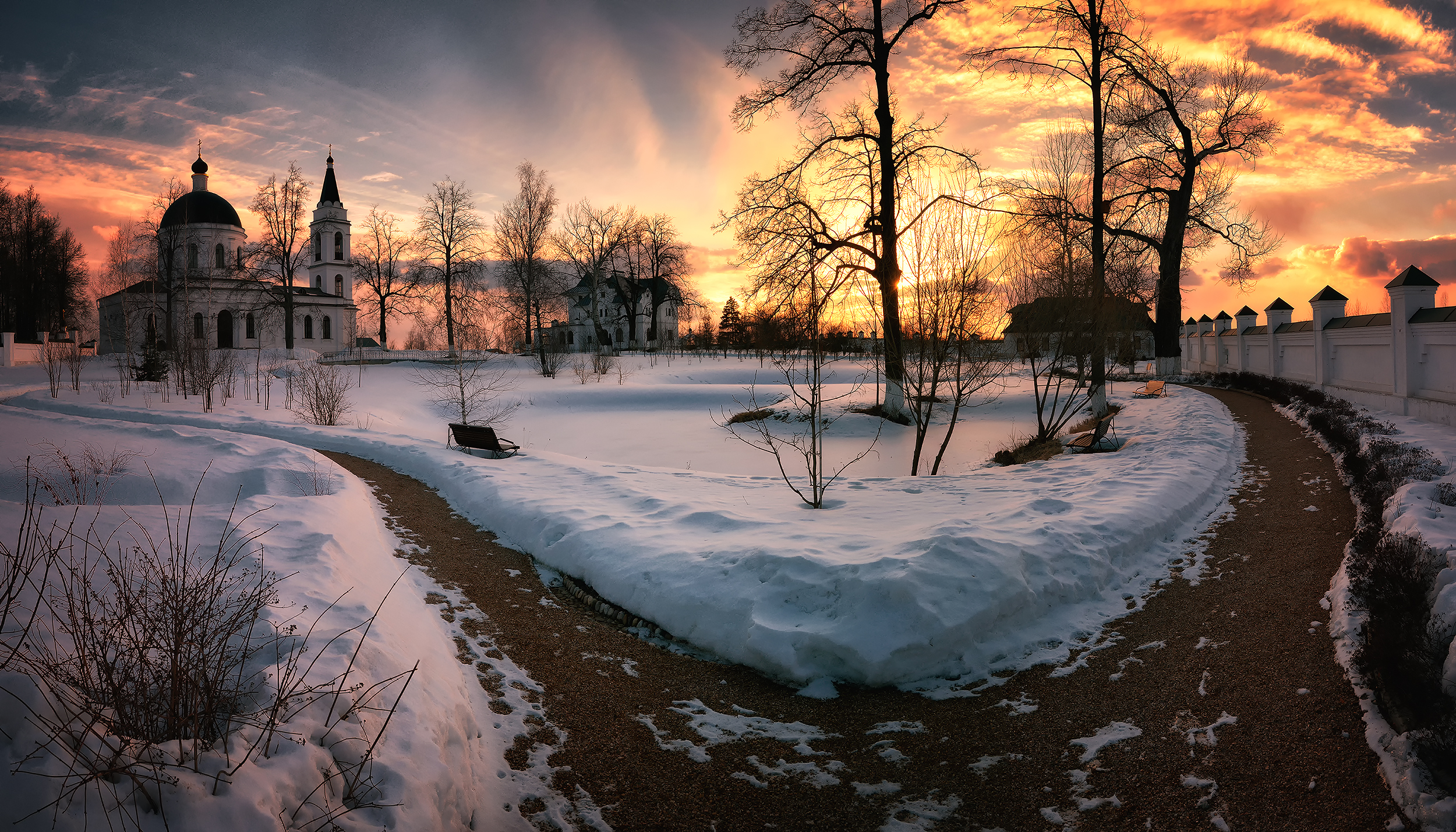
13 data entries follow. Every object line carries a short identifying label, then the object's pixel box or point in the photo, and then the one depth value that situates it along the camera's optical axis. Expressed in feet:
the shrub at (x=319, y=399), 56.54
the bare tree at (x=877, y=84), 59.31
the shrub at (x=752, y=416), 67.21
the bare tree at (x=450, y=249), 134.51
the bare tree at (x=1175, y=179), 88.07
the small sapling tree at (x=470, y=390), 76.89
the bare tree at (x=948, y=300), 36.78
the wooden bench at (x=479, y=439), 42.24
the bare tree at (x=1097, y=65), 55.72
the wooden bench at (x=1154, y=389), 71.79
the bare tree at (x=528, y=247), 126.72
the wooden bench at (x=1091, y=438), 43.78
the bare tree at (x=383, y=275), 156.35
